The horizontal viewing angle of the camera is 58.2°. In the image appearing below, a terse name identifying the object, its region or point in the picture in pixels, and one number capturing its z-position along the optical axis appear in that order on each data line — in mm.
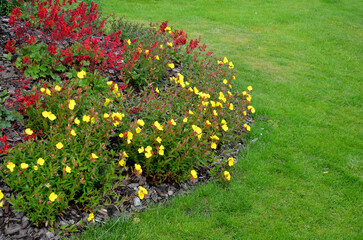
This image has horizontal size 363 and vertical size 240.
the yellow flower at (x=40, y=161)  2812
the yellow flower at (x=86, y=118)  3298
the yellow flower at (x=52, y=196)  2681
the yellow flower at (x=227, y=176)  3848
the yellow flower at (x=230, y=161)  3993
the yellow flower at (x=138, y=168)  3219
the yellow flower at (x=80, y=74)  3817
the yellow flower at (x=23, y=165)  2692
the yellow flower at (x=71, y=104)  3379
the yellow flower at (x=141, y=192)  3162
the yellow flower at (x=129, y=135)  3400
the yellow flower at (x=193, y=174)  3559
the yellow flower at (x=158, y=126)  3486
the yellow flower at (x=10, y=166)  2713
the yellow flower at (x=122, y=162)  3175
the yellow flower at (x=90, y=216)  2928
